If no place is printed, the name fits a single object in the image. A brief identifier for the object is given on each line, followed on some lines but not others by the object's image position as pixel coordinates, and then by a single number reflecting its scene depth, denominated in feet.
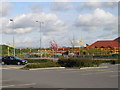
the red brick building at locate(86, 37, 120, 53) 277.15
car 101.24
